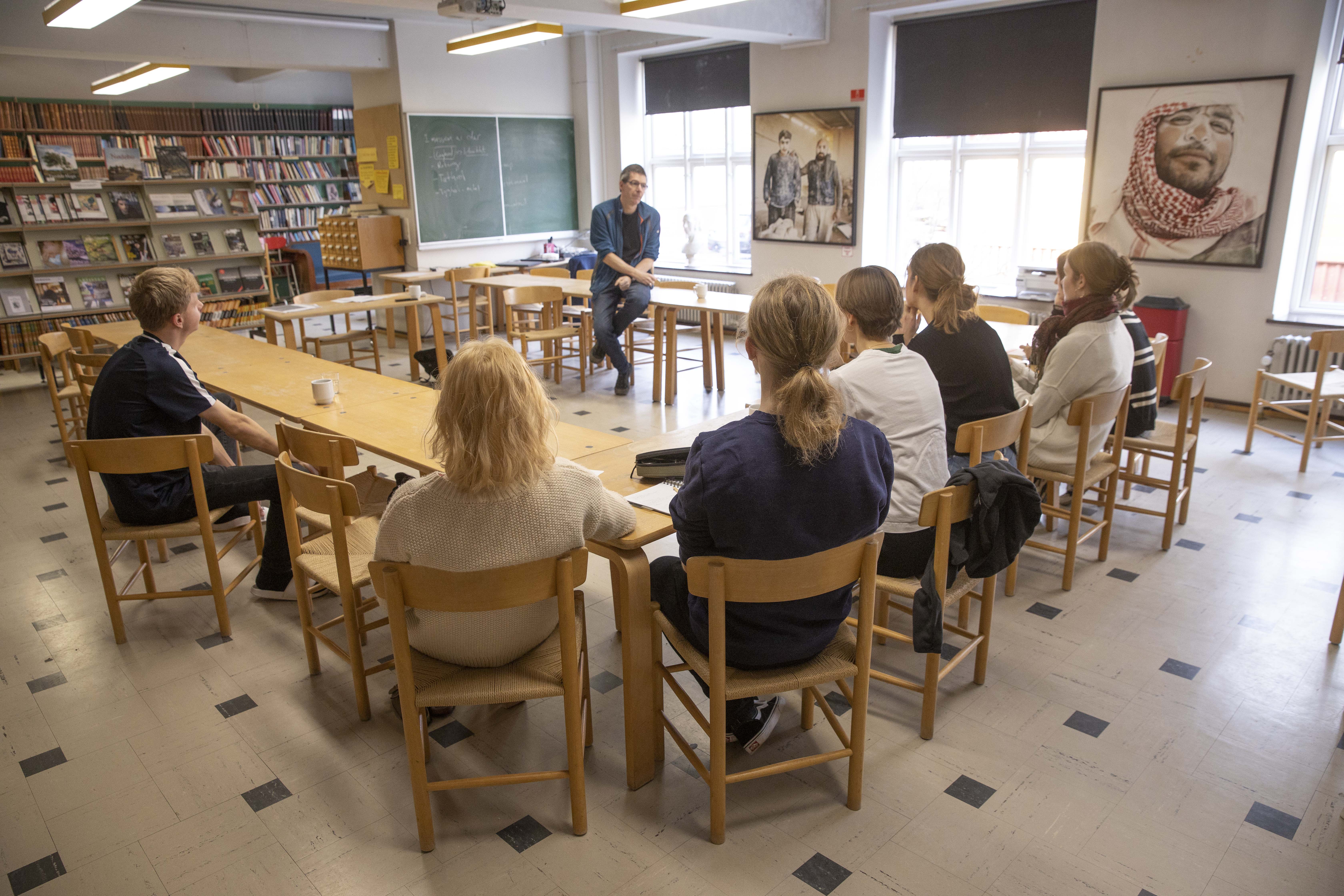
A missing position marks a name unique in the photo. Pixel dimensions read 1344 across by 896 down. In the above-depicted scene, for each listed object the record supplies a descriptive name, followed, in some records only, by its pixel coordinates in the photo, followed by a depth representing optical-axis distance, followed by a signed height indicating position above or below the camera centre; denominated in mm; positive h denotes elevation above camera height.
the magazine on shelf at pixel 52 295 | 7180 -580
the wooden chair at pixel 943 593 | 2203 -1044
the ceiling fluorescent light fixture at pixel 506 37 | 6375 +1300
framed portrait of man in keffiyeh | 5172 +192
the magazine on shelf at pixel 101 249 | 7422 -226
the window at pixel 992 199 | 6445 +46
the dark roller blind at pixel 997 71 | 6020 +957
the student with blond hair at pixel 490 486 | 1814 -572
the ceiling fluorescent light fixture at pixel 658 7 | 4914 +1140
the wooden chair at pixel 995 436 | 2559 -691
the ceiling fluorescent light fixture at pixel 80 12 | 4723 +1149
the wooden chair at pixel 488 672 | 1795 -1028
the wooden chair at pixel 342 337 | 6160 -871
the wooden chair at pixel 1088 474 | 3023 -996
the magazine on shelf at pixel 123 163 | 7895 +520
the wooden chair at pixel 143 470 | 2699 -867
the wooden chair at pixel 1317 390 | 4398 -968
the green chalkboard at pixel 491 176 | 8195 +367
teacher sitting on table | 6180 -365
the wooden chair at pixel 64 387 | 4711 -926
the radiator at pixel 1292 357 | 5234 -935
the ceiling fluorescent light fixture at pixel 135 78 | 7348 +1226
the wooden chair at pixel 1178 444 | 3391 -985
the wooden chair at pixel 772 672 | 1785 -1014
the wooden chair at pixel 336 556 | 2275 -973
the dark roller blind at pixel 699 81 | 8156 +1238
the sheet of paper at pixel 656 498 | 2270 -742
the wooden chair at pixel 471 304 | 7086 -758
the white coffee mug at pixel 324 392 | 3305 -647
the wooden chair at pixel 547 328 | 6277 -859
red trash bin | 5523 -729
